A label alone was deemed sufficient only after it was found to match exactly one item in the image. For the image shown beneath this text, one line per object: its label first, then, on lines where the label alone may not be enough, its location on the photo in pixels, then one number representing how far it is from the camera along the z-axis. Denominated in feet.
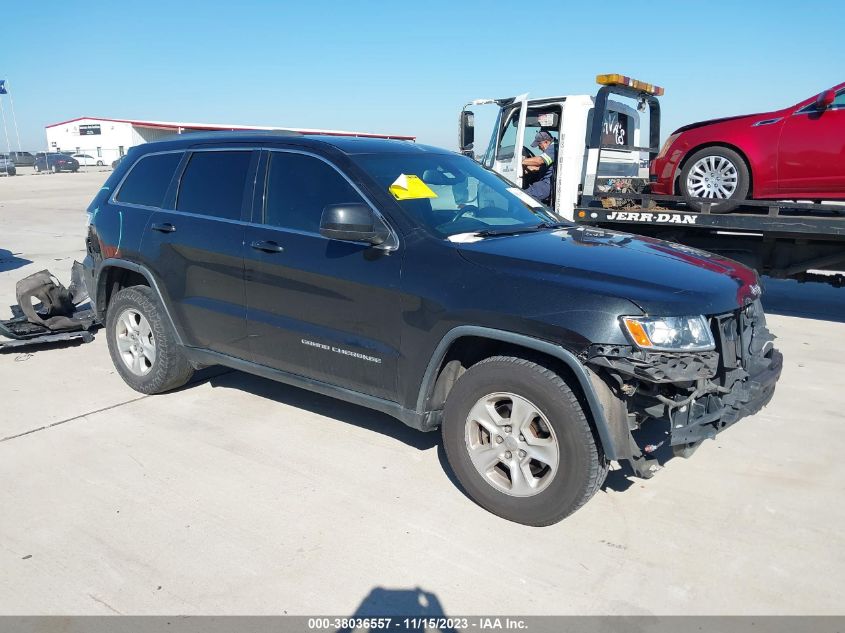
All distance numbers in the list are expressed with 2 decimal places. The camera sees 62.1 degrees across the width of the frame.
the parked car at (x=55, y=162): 171.73
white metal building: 195.83
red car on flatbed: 22.54
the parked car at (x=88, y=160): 202.02
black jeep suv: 10.34
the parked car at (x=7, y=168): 156.49
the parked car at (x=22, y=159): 203.64
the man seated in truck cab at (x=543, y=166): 28.22
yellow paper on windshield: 12.91
